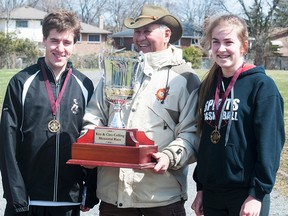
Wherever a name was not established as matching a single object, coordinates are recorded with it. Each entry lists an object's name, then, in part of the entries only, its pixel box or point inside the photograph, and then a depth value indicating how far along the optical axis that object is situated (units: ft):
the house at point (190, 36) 243.81
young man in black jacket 12.78
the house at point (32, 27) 243.09
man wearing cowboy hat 12.81
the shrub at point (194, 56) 184.03
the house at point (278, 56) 212.64
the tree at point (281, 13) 234.58
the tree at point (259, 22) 218.38
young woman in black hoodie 11.16
